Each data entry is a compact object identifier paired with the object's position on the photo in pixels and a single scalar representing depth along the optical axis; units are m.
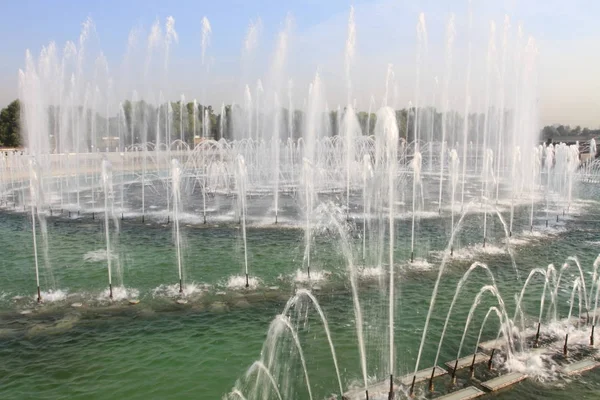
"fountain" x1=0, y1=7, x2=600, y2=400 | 8.86
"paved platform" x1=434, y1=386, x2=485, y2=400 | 7.57
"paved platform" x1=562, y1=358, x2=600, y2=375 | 8.55
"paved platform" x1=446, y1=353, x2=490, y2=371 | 8.66
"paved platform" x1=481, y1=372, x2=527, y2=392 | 7.95
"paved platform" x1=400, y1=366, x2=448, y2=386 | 8.09
